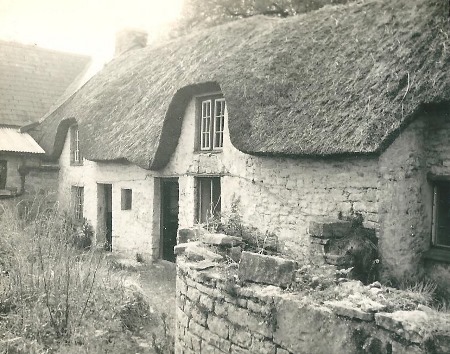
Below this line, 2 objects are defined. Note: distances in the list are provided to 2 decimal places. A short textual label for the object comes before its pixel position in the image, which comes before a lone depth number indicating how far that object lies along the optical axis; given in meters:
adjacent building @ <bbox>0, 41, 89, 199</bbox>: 13.32
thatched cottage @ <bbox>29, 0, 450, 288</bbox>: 5.83
